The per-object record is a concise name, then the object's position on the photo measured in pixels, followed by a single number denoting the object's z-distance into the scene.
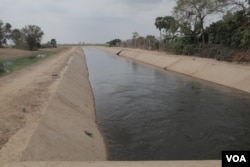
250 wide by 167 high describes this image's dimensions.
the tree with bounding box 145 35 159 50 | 62.56
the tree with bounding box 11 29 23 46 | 103.91
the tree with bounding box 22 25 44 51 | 89.18
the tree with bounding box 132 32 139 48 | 86.56
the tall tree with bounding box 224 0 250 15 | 31.99
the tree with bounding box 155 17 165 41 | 70.50
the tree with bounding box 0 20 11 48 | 102.30
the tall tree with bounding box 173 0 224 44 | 40.06
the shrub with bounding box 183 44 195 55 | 41.60
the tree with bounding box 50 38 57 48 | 125.31
